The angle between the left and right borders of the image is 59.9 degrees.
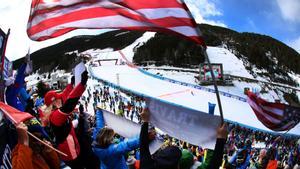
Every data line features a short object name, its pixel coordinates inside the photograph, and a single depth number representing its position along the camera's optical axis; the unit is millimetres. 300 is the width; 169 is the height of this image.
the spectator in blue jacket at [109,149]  2604
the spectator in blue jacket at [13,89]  3027
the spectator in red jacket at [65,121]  2411
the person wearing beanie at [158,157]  1995
